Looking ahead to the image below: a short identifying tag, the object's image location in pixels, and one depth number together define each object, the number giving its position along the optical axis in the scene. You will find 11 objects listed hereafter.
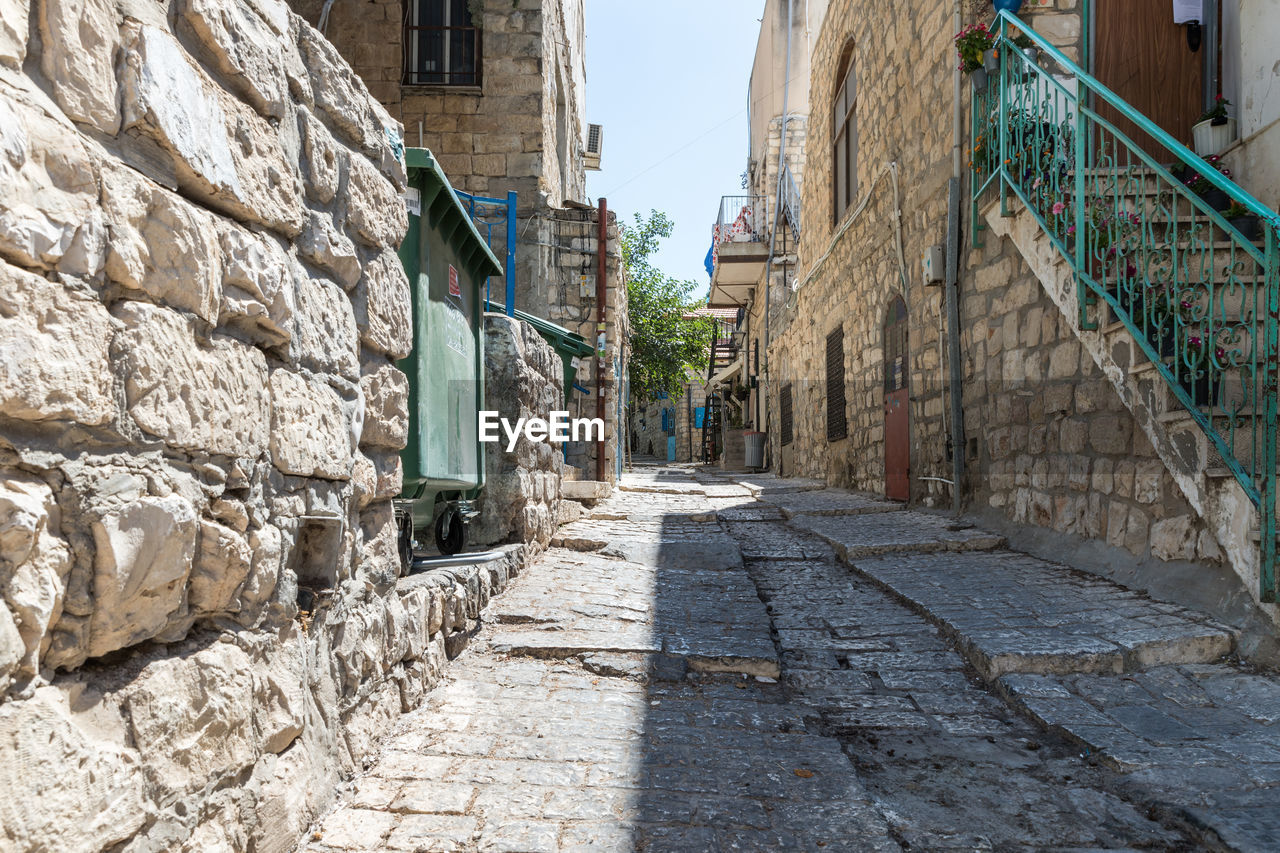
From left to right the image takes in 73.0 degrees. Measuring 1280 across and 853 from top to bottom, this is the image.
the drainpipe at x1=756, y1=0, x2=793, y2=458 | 16.42
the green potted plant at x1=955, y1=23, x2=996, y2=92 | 5.96
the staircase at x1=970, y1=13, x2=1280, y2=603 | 3.31
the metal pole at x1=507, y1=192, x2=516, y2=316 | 6.94
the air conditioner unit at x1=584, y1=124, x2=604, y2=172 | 17.64
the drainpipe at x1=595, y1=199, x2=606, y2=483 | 9.84
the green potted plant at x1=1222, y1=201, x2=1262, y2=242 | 4.79
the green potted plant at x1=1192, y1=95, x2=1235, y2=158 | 5.16
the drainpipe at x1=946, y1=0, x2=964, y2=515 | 6.41
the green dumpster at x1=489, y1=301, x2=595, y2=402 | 7.48
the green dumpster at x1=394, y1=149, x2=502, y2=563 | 3.28
